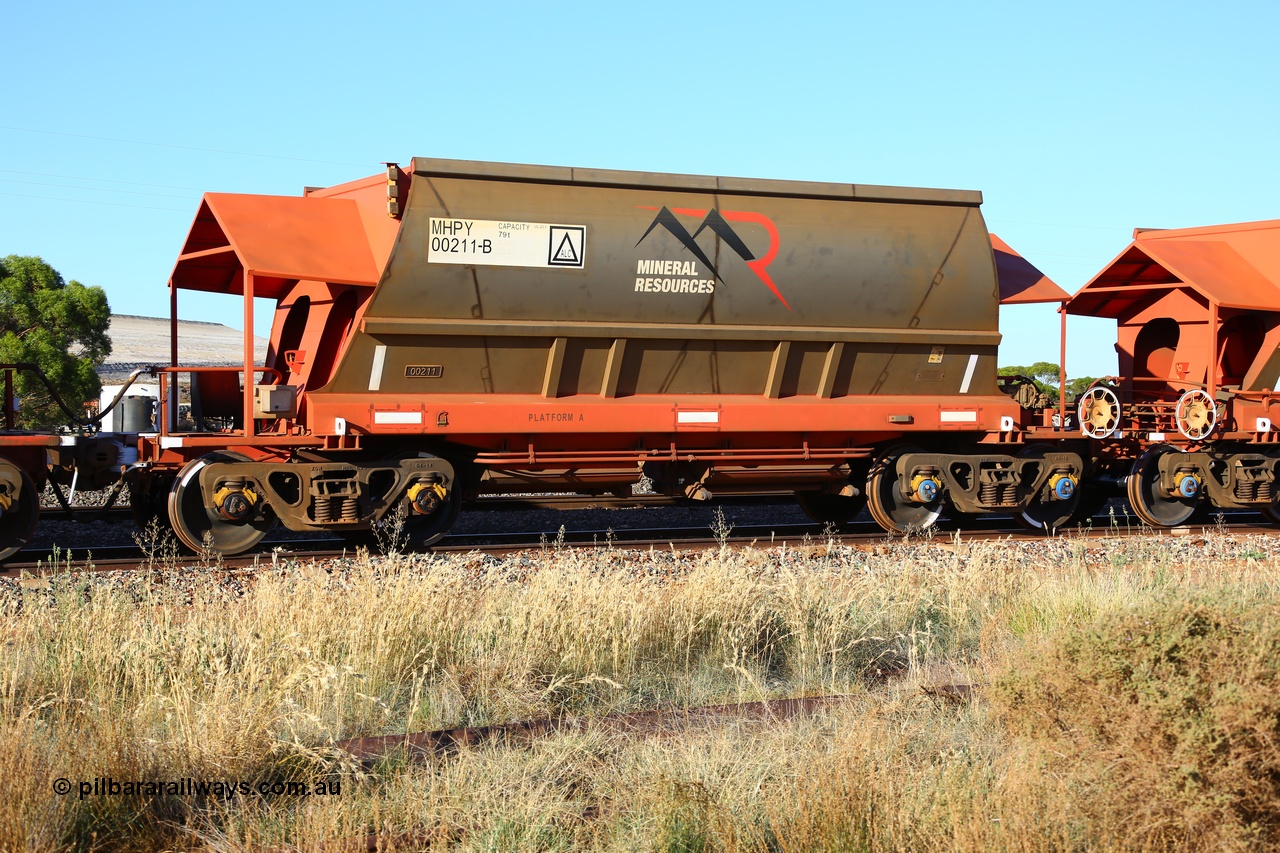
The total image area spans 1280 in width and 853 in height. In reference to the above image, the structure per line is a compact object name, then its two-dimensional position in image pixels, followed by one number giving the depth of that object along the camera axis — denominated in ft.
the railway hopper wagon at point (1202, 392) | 44.65
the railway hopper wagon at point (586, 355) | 34.17
